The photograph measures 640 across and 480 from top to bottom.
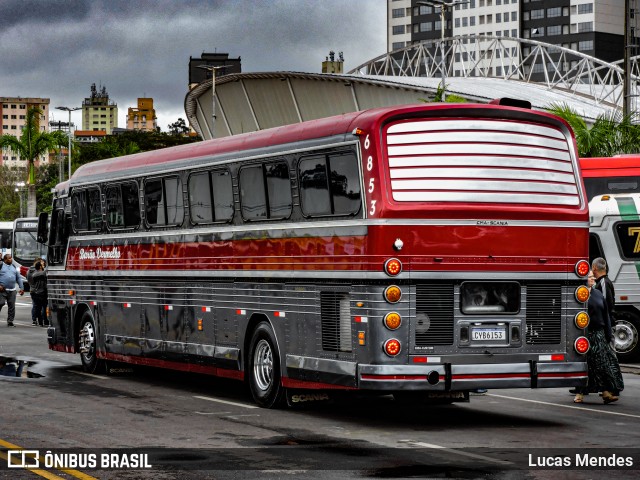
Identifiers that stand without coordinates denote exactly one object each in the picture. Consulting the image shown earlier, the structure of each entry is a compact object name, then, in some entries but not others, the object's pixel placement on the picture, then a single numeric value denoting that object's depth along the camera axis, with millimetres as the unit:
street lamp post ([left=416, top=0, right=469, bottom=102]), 48938
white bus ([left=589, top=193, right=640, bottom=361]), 23688
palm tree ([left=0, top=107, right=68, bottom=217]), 79312
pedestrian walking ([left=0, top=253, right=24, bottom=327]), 35188
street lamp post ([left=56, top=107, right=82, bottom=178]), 92050
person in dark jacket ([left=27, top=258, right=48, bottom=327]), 35406
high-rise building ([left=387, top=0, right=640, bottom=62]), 168500
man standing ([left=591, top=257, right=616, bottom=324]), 16312
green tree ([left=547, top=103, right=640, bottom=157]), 34156
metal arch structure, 101438
